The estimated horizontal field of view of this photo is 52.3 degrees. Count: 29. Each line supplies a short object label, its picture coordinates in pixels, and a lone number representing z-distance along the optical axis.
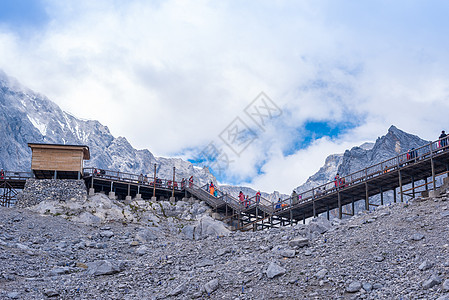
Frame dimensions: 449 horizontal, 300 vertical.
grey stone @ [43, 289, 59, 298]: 22.61
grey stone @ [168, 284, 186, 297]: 22.19
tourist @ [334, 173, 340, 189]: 40.98
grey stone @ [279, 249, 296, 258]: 24.27
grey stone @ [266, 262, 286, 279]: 22.00
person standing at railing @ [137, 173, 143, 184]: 53.21
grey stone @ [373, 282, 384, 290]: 18.77
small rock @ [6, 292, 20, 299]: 21.88
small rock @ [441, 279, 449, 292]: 17.17
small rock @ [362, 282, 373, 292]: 18.75
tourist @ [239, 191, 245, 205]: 50.45
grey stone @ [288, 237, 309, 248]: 25.67
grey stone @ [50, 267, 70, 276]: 26.08
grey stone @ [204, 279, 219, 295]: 21.70
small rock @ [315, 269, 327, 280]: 20.68
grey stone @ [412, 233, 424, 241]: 22.69
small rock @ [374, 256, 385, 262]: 21.22
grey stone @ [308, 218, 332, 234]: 27.98
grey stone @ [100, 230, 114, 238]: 38.02
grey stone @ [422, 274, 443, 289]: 17.75
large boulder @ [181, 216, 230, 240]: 40.72
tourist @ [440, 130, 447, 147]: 34.25
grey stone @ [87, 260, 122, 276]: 26.28
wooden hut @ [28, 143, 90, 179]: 47.84
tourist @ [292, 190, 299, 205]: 45.30
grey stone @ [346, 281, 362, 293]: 18.95
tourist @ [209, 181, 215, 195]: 53.24
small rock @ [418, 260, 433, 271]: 19.23
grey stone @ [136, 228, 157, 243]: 37.16
